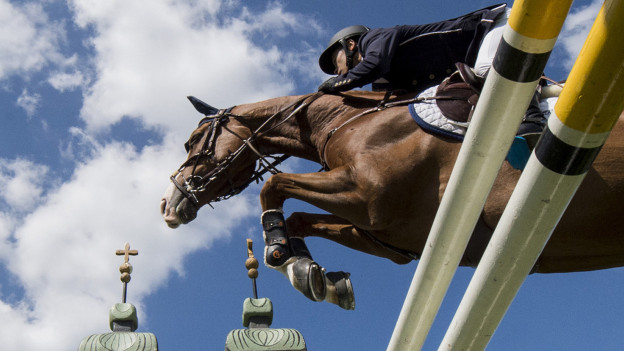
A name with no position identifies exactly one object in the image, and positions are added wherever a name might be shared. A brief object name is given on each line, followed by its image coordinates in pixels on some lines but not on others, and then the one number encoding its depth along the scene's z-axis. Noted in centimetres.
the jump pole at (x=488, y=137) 339
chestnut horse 633
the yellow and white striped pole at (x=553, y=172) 309
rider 756
